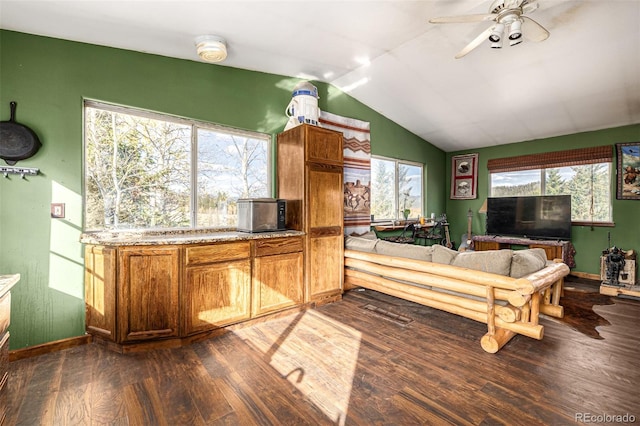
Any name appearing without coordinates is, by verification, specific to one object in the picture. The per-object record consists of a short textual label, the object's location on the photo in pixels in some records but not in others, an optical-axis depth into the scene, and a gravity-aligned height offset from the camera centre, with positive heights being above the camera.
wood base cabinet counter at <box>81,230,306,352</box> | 2.41 -0.67
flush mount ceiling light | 2.71 +1.54
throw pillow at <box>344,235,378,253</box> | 3.74 -0.44
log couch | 2.47 -0.69
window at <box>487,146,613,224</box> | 4.84 +0.64
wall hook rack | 2.28 +0.31
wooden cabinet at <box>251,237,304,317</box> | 2.99 -0.70
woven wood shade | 4.79 +0.97
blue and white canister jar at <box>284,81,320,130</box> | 3.60 +1.32
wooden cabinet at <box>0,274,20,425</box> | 1.35 -0.61
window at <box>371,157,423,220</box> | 5.35 +0.46
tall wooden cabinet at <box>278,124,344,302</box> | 3.41 +0.17
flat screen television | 4.97 -0.07
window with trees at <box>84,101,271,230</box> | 2.74 +0.44
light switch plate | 2.48 -0.01
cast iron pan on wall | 2.26 +0.54
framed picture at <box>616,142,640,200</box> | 4.51 +0.67
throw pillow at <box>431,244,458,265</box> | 2.96 -0.44
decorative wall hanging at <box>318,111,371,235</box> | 4.59 +0.66
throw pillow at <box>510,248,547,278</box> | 2.57 -0.47
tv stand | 4.86 -0.59
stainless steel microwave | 3.10 -0.04
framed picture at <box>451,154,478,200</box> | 6.32 +0.79
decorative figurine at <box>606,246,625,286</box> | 4.12 -0.75
